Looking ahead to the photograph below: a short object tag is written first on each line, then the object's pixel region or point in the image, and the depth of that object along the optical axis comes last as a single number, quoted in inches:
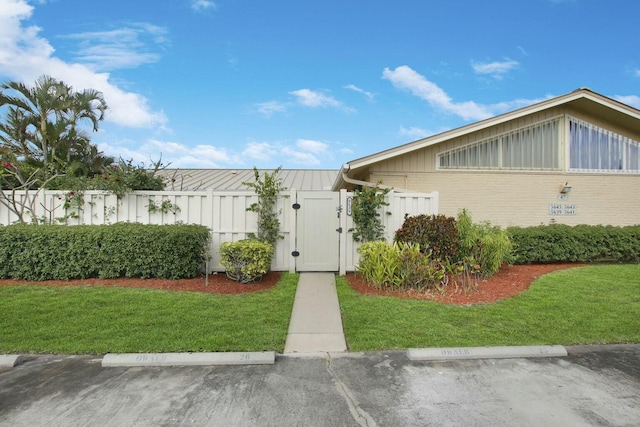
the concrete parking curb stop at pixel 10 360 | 163.9
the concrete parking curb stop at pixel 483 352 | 173.6
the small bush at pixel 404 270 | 290.2
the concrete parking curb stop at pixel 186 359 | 164.6
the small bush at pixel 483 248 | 327.6
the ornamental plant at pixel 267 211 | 350.0
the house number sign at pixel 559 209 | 461.1
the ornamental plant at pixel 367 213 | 343.6
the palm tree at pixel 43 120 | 562.3
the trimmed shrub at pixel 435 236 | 316.5
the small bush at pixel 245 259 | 304.8
